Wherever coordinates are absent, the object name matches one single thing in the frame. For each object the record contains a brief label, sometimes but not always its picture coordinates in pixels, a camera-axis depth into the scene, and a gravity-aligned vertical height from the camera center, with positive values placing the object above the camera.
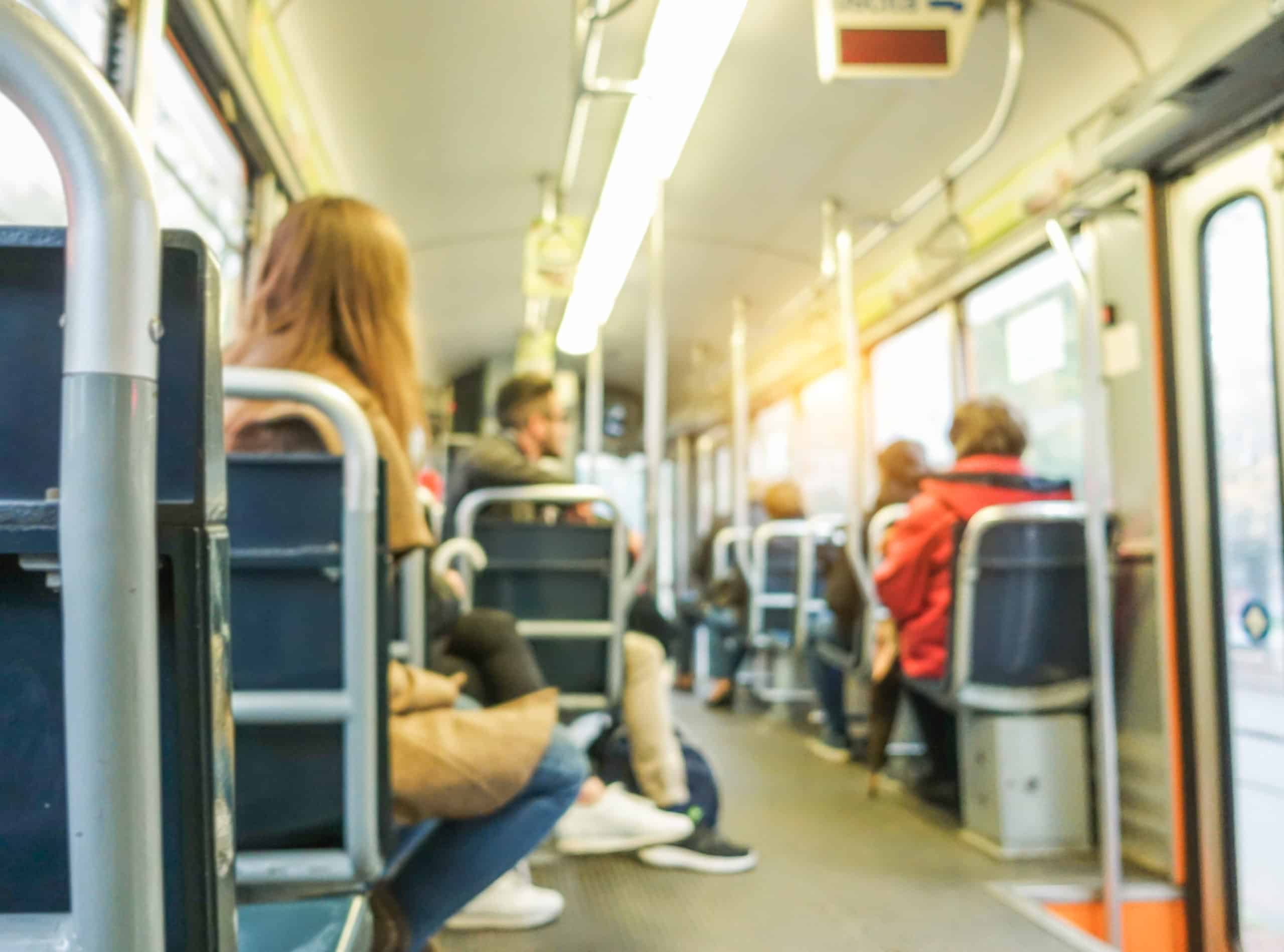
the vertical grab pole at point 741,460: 5.23 +0.40
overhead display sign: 2.64 +1.32
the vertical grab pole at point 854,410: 3.38 +0.41
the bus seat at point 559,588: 3.05 -0.15
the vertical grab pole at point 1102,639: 2.67 -0.29
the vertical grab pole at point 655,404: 2.73 +0.37
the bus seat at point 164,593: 0.62 -0.03
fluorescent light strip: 2.80 +1.42
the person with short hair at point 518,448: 3.26 +0.33
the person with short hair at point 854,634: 3.95 -0.44
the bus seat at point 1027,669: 3.21 -0.45
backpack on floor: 3.22 -0.78
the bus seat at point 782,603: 5.46 -0.39
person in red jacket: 3.44 +0.05
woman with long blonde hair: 1.43 +0.08
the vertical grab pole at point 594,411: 3.84 +0.50
